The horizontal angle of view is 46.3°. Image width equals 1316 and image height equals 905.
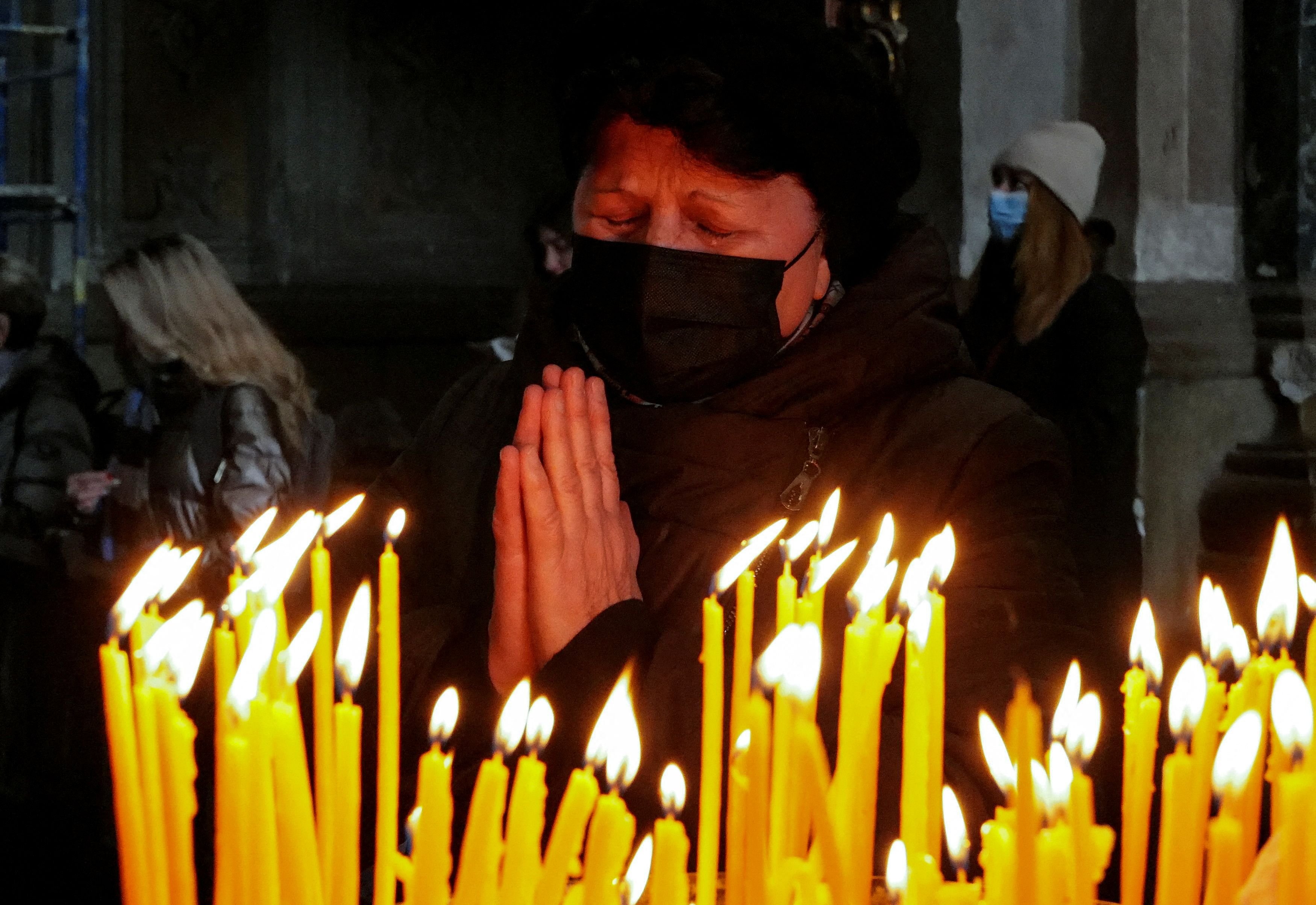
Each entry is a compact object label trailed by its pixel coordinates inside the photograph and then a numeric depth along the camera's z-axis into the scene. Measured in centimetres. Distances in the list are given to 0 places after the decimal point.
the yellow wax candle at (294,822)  73
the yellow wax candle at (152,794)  76
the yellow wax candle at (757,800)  78
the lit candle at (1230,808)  71
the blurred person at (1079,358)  412
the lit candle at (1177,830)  77
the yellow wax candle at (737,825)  84
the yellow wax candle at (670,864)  70
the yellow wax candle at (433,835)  71
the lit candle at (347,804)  80
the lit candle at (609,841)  74
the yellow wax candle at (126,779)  76
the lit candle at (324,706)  84
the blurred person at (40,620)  415
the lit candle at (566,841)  76
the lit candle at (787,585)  99
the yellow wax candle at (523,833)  74
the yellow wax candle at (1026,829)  71
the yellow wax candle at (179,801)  76
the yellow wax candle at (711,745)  90
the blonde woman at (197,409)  370
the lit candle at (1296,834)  67
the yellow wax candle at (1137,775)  89
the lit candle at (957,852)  77
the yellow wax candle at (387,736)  86
